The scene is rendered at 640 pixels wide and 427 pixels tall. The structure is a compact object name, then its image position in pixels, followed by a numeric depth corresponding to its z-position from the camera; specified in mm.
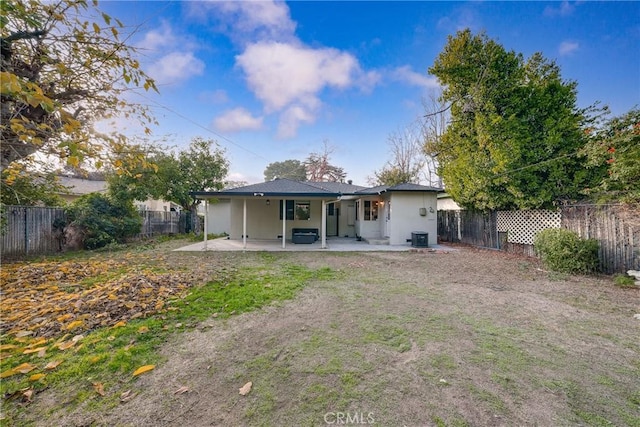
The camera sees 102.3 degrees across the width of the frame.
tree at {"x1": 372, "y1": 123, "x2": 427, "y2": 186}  22906
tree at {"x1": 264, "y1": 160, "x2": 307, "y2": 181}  35594
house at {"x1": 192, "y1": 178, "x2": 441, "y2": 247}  11391
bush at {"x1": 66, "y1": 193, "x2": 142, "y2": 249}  10867
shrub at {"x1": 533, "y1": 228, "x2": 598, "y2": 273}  6738
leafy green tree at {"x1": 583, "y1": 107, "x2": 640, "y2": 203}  5965
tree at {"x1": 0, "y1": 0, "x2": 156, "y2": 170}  2633
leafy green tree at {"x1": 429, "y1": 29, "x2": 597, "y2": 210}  8961
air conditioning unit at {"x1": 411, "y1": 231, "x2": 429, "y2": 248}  11951
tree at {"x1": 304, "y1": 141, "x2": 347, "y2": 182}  32375
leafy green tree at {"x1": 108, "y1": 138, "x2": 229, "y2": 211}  13617
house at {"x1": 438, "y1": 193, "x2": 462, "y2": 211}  17273
